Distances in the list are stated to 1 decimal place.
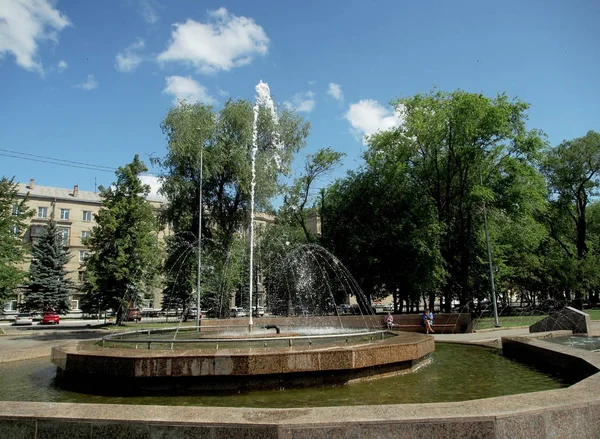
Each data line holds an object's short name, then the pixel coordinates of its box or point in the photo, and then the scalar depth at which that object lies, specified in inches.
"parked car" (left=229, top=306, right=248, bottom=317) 2042.8
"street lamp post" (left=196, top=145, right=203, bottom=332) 959.6
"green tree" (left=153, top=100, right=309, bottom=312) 1045.8
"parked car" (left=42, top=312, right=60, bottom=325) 1566.2
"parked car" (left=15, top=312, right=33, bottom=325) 1546.3
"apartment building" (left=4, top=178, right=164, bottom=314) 2384.4
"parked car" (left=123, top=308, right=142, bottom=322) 1768.5
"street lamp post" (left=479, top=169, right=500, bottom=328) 967.2
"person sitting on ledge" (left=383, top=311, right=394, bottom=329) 812.6
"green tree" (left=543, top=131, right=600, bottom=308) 1573.6
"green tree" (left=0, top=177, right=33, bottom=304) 945.5
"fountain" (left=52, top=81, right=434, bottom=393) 274.8
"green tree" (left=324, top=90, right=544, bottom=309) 1115.3
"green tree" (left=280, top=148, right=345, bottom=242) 1419.8
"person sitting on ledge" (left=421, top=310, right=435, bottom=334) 799.8
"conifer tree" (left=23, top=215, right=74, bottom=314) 1652.3
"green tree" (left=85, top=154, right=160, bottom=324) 1186.6
